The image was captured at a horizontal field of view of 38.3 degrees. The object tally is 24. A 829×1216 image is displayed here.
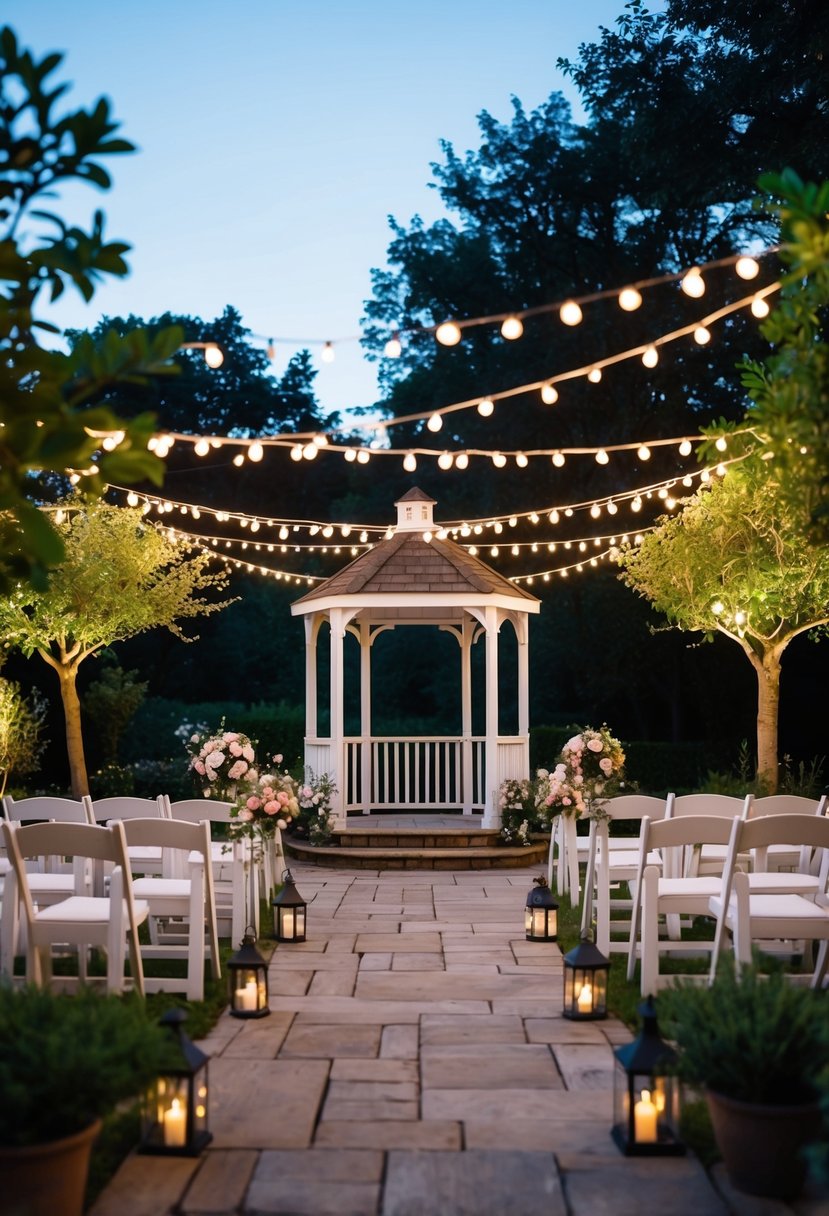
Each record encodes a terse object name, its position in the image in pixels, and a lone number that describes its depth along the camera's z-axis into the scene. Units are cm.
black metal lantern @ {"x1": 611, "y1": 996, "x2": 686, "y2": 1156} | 367
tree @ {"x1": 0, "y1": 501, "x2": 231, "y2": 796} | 1244
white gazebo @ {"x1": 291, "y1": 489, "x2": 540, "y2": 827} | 1215
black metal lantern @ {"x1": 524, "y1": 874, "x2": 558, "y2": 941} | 714
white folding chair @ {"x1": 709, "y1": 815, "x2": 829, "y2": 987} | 493
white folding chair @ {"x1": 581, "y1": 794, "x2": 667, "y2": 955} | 658
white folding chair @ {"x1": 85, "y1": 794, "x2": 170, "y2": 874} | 691
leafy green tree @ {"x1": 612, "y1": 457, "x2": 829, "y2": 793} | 1041
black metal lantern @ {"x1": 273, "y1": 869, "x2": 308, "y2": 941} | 705
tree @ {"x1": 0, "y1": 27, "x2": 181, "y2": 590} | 280
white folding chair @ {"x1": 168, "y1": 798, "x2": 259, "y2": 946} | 691
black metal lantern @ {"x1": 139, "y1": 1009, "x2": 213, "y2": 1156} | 365
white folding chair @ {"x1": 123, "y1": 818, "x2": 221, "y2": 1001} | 568
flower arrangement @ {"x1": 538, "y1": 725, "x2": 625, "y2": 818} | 799
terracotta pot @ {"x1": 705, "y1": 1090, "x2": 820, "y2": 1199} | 328
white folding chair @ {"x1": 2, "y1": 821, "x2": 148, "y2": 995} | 498
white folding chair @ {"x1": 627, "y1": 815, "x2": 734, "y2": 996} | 546
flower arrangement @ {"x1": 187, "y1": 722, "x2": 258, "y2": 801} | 802
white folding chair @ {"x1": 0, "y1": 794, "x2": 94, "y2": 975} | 625
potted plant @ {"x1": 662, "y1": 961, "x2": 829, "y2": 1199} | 325
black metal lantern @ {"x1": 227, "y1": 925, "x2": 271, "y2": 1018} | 532
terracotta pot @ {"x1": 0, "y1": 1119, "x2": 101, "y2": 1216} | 290
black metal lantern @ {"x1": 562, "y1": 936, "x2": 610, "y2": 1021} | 527
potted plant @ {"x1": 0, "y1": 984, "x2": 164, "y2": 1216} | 291
